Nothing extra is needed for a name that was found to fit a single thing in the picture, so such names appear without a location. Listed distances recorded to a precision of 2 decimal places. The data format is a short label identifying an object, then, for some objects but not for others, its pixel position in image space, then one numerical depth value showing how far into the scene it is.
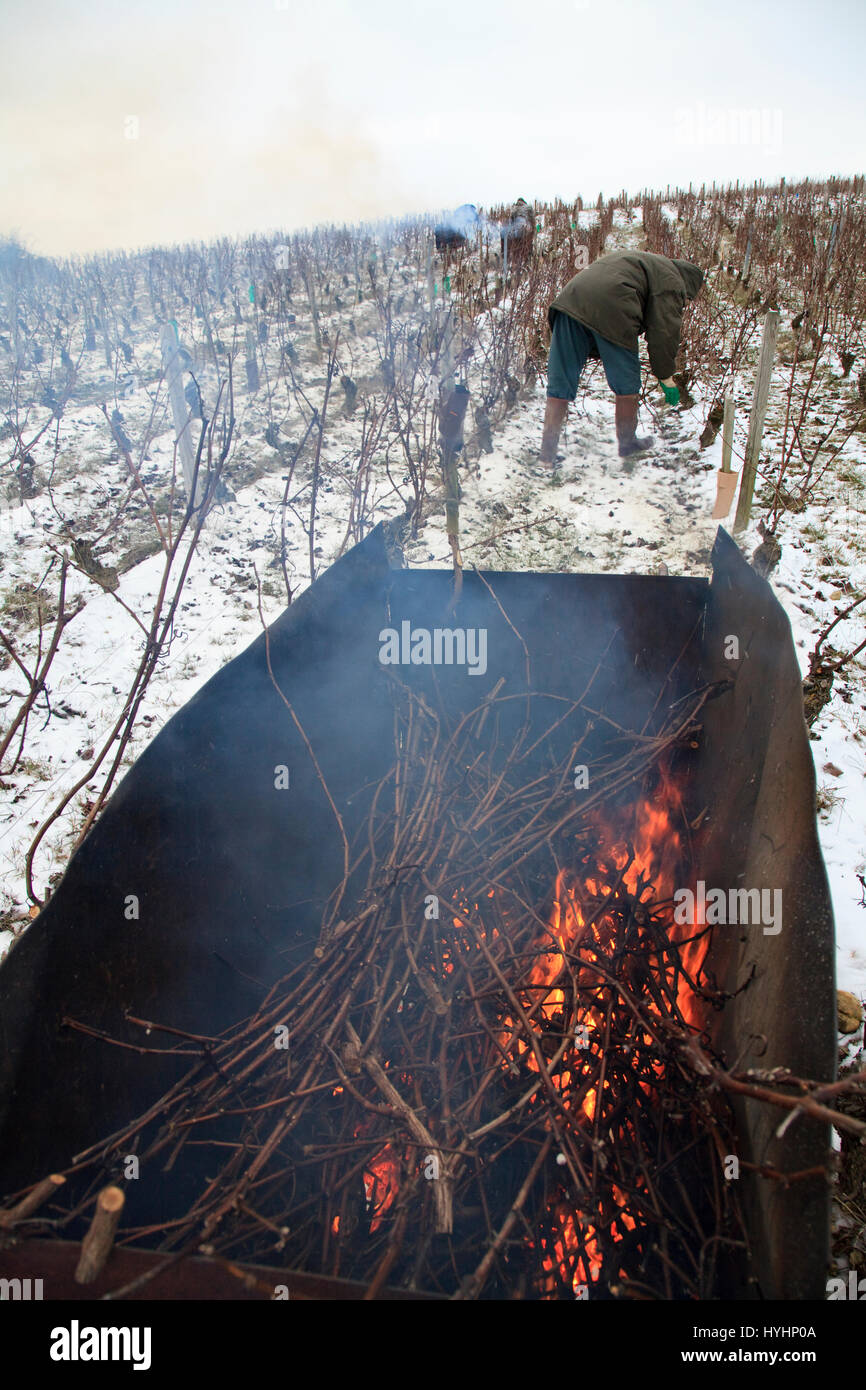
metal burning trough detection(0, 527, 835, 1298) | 1.28
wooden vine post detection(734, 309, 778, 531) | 4.11
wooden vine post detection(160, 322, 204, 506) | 4.65
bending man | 4.03
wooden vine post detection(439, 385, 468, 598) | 2.70
